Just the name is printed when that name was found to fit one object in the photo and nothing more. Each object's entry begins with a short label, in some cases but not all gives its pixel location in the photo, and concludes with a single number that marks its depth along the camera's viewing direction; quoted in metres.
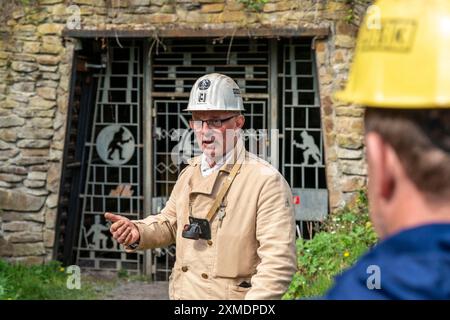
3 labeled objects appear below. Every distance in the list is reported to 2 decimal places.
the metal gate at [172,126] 7.38
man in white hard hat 3.05
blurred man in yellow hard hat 1.14
